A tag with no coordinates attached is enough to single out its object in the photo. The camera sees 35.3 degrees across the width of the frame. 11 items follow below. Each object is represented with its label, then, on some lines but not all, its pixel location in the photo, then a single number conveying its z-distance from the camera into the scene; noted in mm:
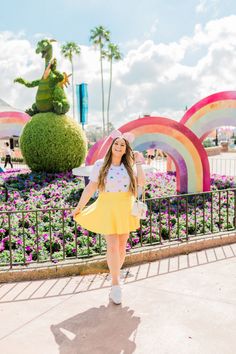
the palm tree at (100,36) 48438
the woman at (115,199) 3531
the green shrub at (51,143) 9391
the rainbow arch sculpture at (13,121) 14492
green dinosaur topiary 9992
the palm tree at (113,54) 50025
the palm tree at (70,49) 53131
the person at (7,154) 17953
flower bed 5168
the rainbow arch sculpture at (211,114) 10594
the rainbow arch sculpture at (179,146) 8641
